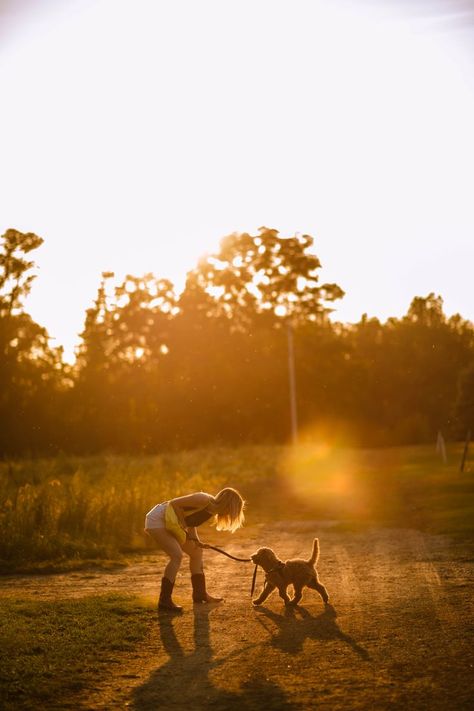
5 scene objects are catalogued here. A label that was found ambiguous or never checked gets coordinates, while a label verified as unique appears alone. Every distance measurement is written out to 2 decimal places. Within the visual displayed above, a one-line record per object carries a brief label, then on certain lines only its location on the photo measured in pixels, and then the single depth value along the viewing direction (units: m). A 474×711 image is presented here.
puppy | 12.17
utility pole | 68.99
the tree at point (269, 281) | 83.31
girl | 12.03
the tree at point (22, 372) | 57.31
